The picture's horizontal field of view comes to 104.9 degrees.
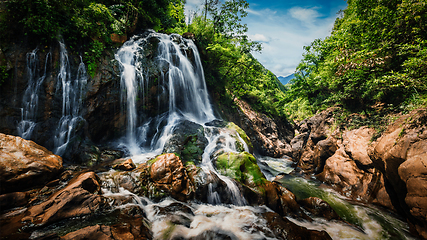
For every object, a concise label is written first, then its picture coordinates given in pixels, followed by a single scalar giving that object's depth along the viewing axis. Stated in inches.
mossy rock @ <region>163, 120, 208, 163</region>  358.6
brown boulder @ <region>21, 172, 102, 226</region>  144.6
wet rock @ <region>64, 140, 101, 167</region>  288.0
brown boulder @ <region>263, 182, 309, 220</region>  246.8
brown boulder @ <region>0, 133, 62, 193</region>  167.3
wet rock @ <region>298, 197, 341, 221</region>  242.7
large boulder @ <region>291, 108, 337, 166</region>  417.7
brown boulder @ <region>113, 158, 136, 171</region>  259.5
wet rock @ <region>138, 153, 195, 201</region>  219.6
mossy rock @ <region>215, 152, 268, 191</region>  285.8
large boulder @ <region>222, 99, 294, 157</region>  722.2
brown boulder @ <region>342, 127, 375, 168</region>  307.9
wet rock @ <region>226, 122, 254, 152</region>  471.9
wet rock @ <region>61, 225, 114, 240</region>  122.2
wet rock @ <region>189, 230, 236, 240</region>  167.5
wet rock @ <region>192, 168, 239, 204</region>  231.3
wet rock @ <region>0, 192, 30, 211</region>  148.6
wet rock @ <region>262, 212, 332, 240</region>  180.9
